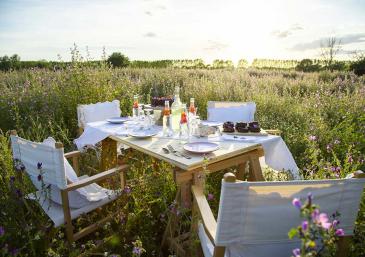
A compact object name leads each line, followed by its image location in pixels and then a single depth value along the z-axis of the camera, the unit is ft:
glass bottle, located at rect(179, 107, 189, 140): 7.96
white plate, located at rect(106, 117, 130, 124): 9.79
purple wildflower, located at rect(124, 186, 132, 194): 7.23
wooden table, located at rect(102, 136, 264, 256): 6.35
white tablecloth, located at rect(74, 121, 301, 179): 7.64
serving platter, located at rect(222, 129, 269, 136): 8.15
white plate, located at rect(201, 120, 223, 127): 9.09
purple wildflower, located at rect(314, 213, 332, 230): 2.86
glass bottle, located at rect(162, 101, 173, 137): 8.28
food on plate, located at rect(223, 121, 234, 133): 8.40
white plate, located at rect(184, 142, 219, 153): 6.64
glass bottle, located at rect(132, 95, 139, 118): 9.77
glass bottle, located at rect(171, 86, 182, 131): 8.52
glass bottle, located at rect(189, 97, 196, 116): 8.43
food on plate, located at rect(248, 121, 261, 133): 8.23
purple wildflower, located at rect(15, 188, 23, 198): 6.66
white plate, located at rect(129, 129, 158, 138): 7.95
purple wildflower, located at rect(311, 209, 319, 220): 2.81
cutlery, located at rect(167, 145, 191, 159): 6.50
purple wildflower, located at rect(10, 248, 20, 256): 5.70
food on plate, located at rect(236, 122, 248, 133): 8.34
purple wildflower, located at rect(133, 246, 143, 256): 4.93
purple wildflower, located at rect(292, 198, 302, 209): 2.96
